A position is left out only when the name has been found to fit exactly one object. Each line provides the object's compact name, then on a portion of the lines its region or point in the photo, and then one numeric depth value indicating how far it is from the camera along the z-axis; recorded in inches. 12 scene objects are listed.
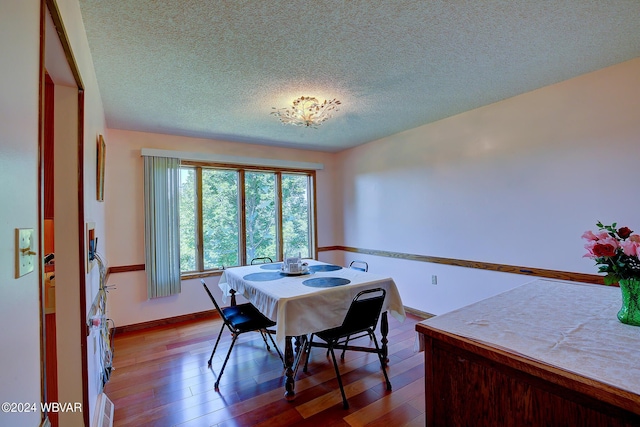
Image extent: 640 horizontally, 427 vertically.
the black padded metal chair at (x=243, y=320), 91.1
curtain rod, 139.3
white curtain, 137.5
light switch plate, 25.5
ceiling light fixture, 102.0
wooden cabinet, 33.4
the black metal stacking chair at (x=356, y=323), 80.4
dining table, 80.1
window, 152.1
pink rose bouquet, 45.9
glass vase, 46.8
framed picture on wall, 82.3
